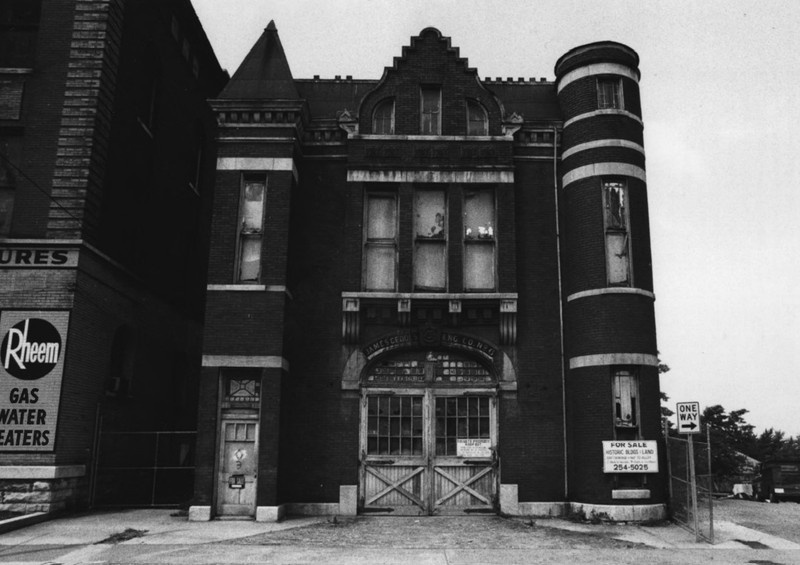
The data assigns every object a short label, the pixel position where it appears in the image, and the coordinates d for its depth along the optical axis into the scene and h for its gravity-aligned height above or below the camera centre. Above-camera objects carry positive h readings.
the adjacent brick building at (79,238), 16.44 +4.89
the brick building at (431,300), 16.72 +3.24
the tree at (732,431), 52.70 +0.68
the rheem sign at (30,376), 16.14 +1.23
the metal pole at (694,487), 13.64 -0.92
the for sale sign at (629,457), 16.23 -0.42
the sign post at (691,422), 13.68 +0.31
